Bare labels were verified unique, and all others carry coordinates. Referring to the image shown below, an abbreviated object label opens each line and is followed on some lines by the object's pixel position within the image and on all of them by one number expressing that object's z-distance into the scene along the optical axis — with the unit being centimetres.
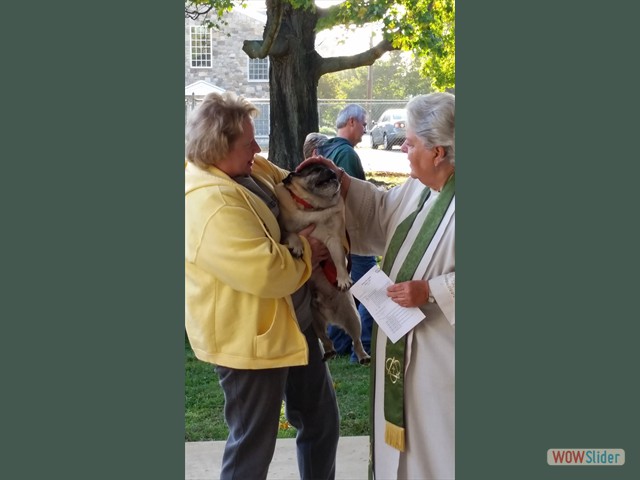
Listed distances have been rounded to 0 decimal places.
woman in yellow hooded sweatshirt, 276
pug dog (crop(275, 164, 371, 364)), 319
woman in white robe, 298
